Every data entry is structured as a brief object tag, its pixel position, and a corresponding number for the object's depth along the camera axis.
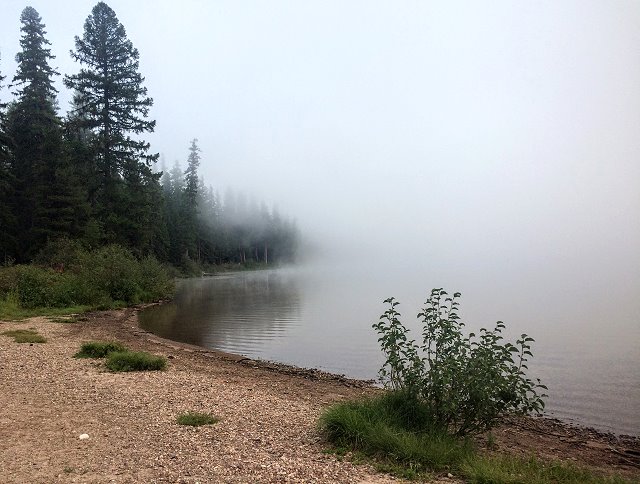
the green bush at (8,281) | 21.11
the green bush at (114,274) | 25.52
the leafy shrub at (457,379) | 5.87
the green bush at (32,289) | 20.86
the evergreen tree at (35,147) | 32.59
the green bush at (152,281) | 29.31
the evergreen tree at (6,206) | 33.84
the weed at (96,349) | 11.28
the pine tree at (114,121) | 36.06
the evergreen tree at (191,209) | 75.69
